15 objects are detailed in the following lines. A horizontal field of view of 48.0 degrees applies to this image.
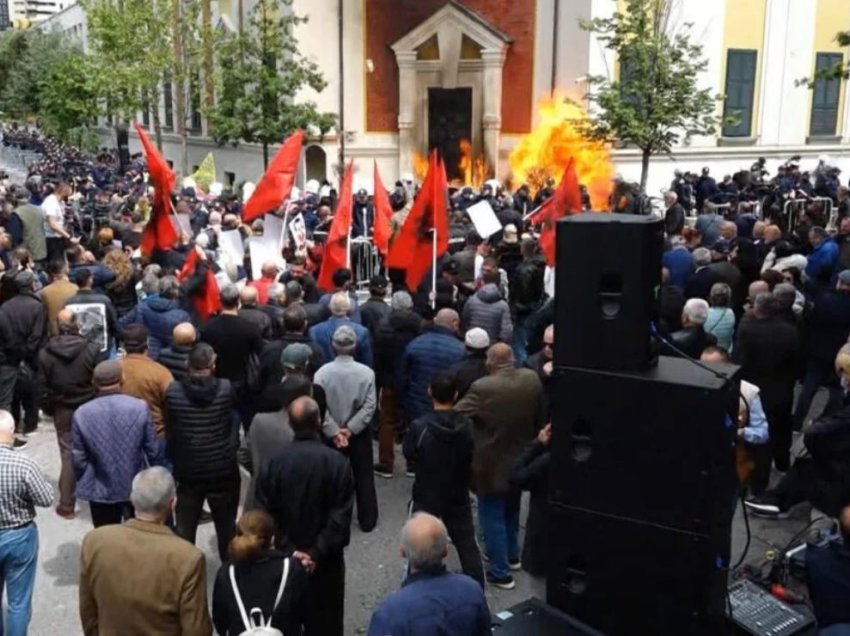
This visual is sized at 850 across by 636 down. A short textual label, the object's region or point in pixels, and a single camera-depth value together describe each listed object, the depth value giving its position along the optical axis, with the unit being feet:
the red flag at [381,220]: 40.63
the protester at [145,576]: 14.37
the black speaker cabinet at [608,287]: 13.98
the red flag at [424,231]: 35.68
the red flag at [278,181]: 38.73
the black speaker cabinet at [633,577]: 13.85
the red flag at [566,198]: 38.75
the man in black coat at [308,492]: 17.80
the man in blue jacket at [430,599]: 13.51
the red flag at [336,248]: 35.12
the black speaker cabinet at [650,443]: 13.56
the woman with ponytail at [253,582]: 14.38
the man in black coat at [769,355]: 26.63
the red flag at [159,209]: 36.11
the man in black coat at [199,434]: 20.54
